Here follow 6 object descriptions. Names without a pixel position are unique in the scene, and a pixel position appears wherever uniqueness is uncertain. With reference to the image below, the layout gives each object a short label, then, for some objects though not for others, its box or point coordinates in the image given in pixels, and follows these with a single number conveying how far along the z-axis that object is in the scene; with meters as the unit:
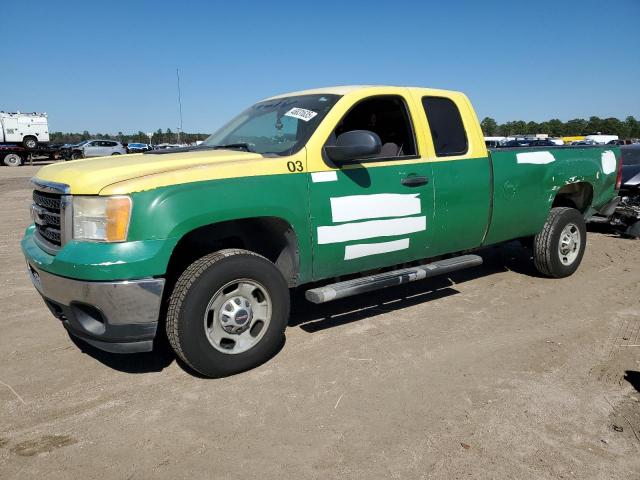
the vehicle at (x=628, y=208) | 8.27
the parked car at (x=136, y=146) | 46.53
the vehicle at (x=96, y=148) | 34.44
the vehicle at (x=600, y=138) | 37.78
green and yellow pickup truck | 2.94
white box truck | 34.76
